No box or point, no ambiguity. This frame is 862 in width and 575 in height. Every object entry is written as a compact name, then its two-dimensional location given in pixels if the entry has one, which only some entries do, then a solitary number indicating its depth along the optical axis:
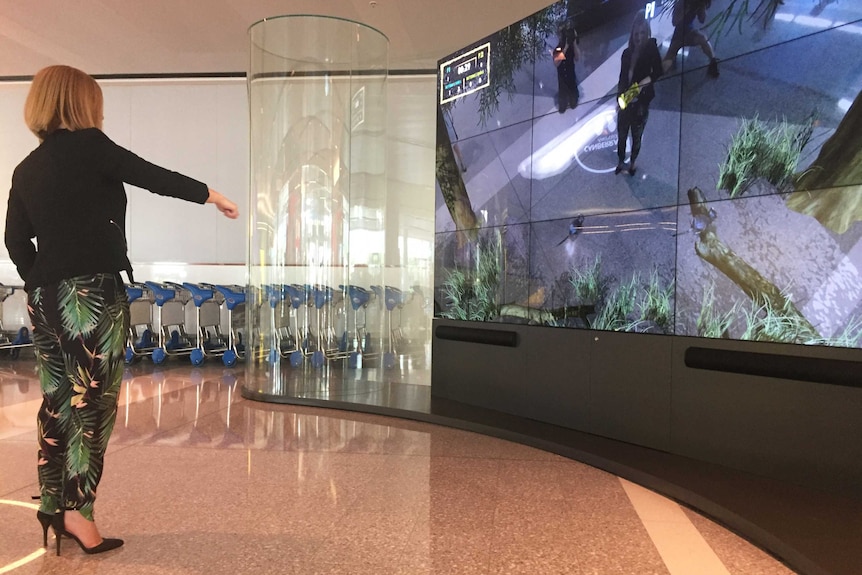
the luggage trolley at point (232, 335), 6.90
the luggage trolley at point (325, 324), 4.86
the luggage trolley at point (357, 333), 5.03
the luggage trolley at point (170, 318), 7.04
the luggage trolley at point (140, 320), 7.15
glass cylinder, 4.77
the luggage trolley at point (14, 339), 7.22
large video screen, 2.47
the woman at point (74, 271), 1.82
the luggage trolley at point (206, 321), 7.05
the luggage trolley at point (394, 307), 7.46
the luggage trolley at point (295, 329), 4.85
